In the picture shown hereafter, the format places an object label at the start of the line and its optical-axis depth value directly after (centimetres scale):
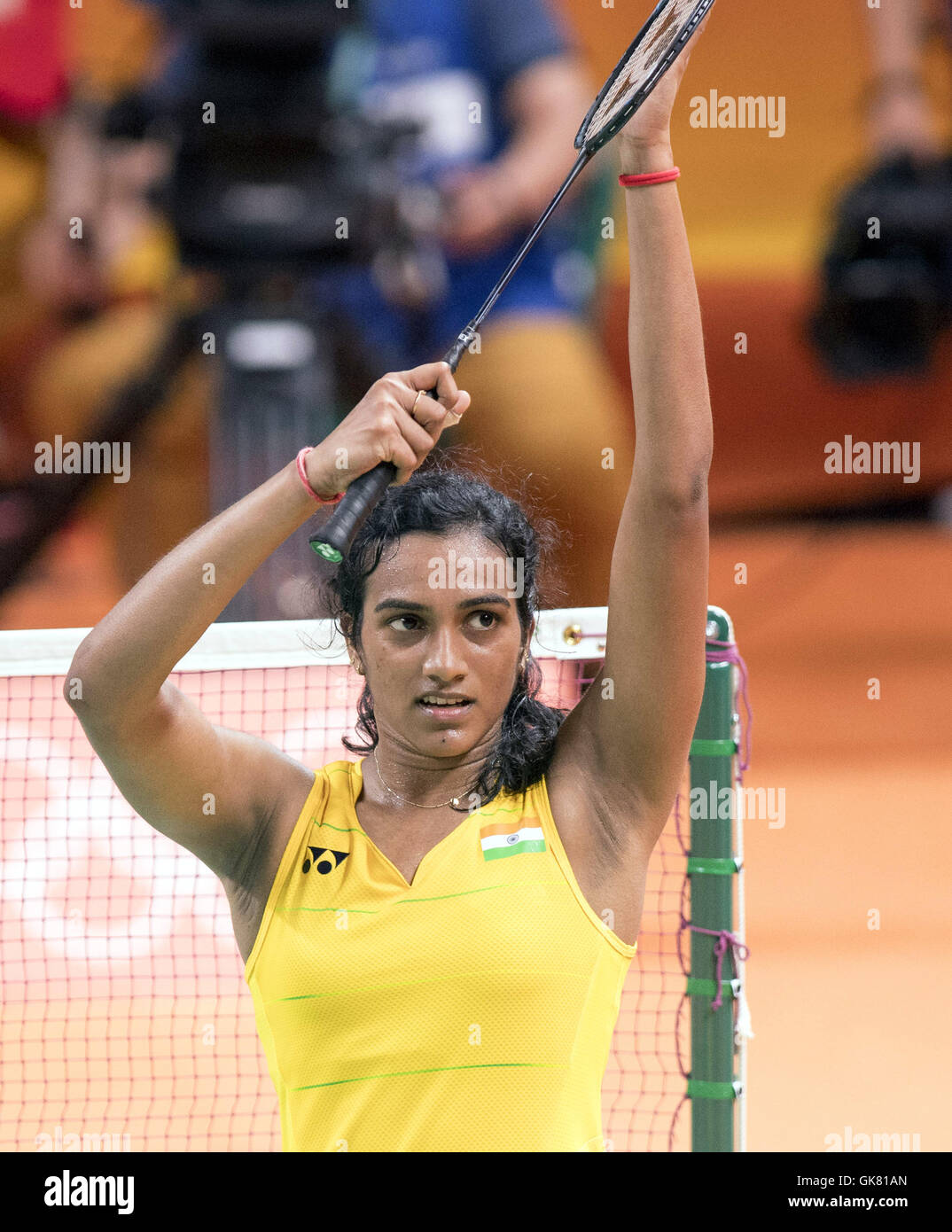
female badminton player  347
